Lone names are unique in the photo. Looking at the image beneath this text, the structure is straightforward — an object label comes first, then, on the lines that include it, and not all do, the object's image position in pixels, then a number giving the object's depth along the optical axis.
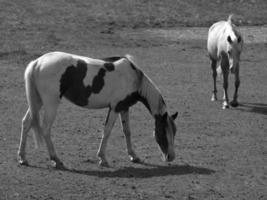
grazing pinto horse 18.86
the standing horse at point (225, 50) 28.89
